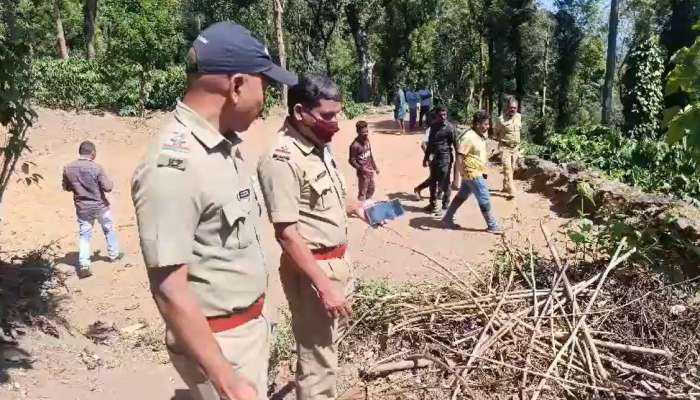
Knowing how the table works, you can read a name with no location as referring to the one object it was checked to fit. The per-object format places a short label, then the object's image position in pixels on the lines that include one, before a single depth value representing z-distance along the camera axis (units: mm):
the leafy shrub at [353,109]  24281
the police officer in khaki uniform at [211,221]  1820
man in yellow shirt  7691
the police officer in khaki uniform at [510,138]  9839
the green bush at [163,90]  19000
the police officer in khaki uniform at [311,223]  2914
